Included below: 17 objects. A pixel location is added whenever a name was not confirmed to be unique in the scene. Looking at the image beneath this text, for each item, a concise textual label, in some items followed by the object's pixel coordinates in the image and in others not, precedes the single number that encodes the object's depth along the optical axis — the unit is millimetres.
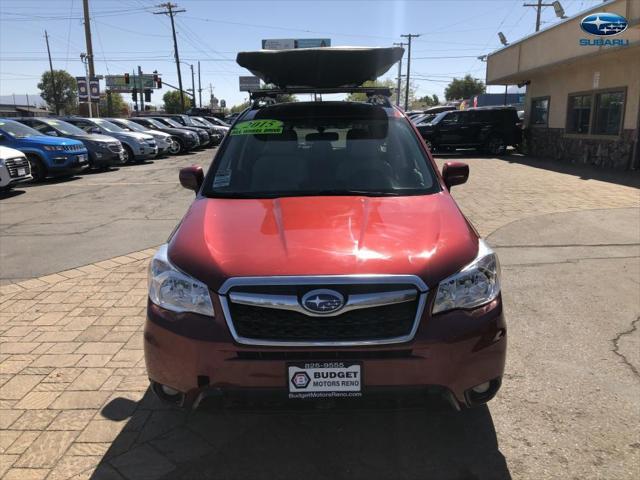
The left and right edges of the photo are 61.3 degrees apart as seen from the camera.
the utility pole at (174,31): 52475
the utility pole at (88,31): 31922
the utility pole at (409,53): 69875
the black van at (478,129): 21922
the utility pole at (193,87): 74406
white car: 11289
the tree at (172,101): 112138
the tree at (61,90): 100938
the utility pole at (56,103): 83156
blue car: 13383
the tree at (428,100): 123788
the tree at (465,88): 95319
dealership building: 14797
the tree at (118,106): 102875
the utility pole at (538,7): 46738
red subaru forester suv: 2420
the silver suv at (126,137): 18531
